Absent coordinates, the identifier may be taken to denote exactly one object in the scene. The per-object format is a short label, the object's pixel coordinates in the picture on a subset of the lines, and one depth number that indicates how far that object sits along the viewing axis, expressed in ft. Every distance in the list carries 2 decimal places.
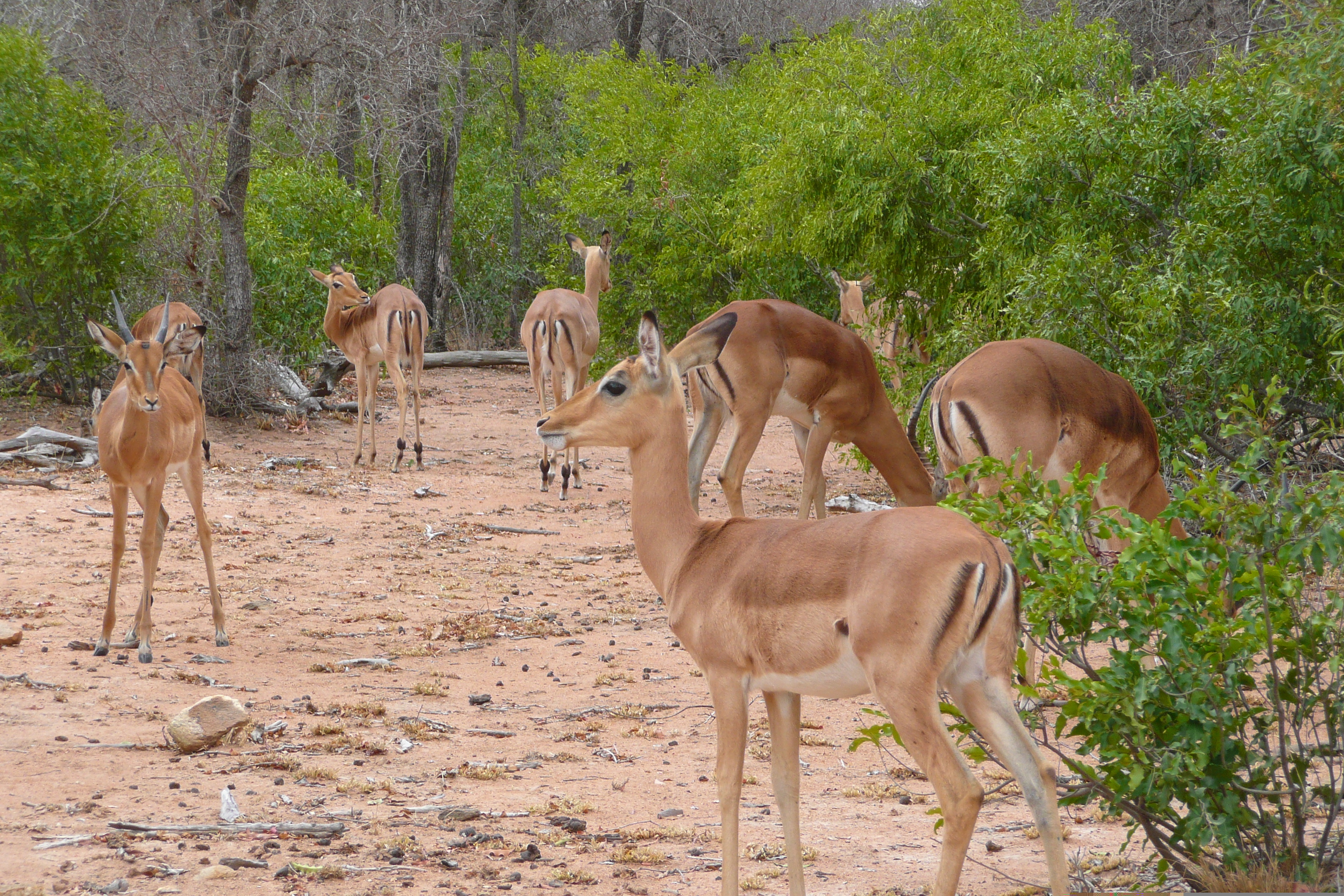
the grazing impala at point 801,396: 56.59
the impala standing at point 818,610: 22.08
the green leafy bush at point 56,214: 86.12
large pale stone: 35.29
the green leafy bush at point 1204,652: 22.31
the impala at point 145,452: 46.88
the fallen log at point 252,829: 29.14
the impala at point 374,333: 92.27
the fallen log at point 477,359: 132.26
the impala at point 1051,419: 41.19
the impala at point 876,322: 77.05
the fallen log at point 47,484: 72.38
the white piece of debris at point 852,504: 70.59
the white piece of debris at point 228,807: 30.09
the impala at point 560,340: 87.86
